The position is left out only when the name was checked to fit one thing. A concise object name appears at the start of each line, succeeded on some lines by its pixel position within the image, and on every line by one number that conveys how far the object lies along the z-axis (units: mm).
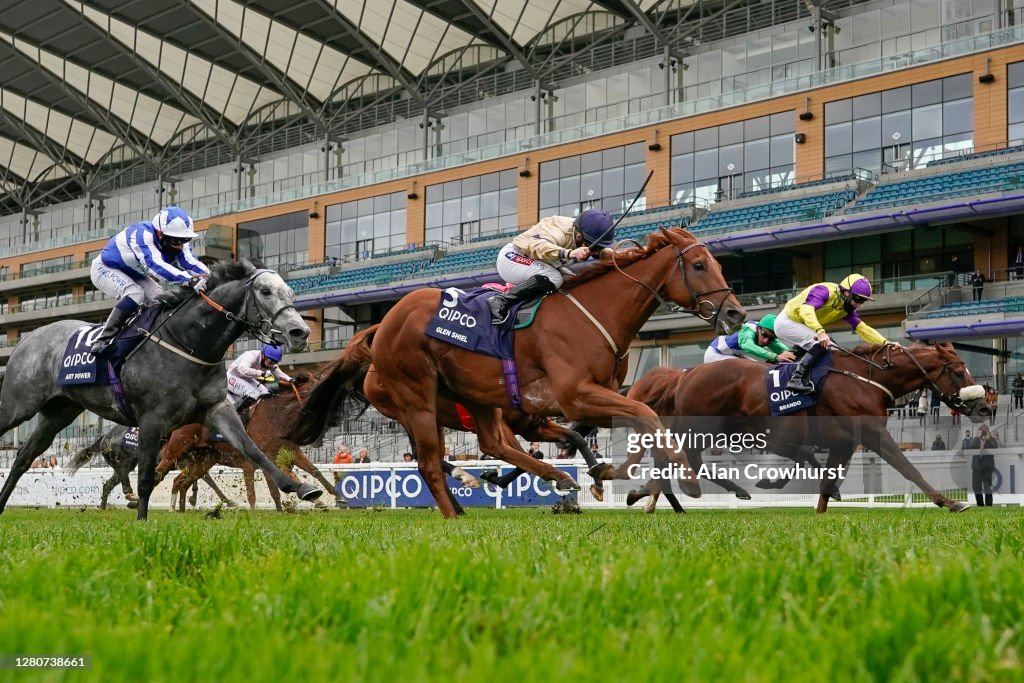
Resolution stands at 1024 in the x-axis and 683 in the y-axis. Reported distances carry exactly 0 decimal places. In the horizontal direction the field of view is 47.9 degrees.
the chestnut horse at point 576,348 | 9289
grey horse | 10422
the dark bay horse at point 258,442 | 15117
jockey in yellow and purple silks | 13055
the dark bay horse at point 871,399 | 12461
